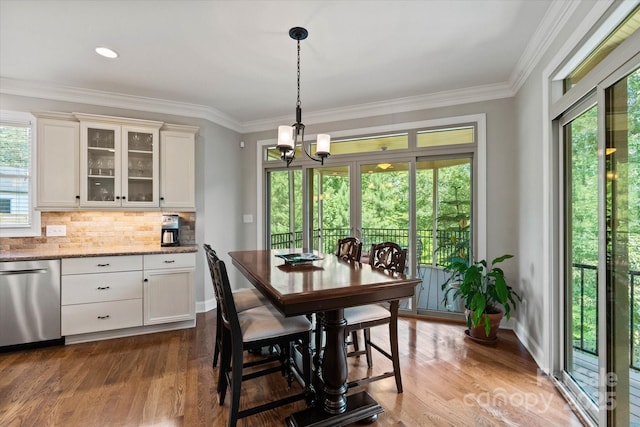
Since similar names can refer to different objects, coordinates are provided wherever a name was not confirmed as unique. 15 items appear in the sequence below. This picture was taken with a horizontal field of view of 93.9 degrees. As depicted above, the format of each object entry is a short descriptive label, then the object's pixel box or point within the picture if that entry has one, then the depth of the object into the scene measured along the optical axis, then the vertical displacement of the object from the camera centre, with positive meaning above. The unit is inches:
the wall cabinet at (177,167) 141.8 +22.8
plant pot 113.0 -43.9
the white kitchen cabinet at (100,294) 116.2 -31.8
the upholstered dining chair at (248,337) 65.6 -28.9
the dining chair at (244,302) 88.7 -26.5
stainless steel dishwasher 109.0 -32.6
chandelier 86.7 +22.8
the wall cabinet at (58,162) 123.0 +22.2
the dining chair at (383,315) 79.0 -27.3
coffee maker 143.5 -7.9
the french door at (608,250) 58.3 -7.7
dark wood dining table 58.9 -17.4
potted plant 110.0 -31.5
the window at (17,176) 124.0 +16.0
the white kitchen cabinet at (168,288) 127.3 -32.0
